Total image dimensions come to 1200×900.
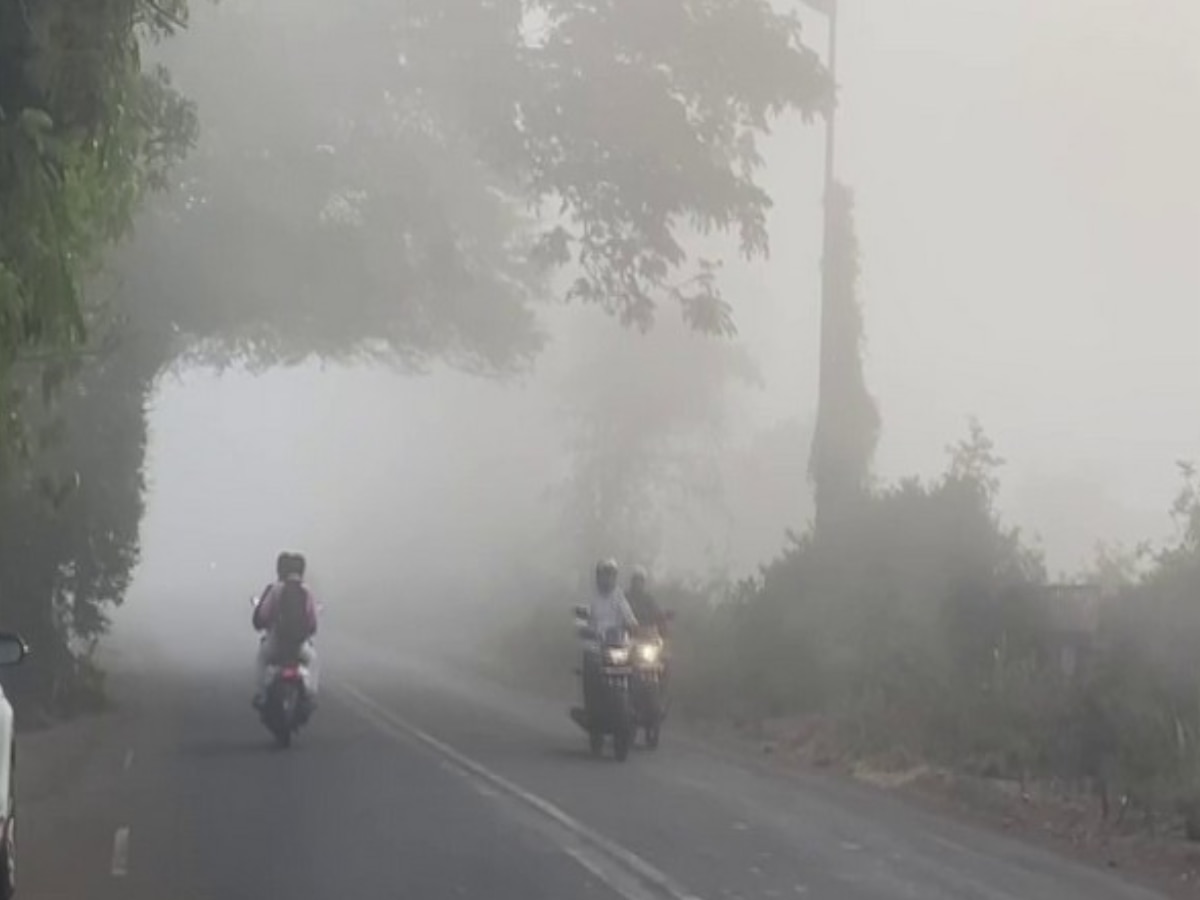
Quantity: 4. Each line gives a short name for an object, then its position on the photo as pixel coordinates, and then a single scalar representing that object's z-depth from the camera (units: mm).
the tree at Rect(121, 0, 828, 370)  33219
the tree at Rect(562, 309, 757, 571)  57188
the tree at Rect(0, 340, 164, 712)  30516
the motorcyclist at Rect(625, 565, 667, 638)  27484
